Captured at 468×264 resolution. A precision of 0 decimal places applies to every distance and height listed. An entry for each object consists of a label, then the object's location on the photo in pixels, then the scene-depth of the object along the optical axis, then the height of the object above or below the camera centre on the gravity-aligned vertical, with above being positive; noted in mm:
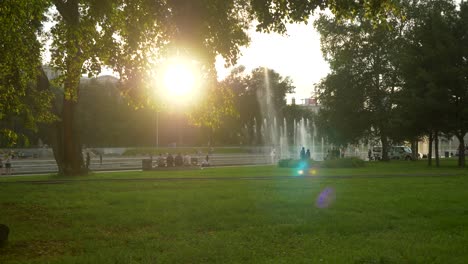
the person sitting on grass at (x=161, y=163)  38469 -1266
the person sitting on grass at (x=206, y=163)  43706 -1477
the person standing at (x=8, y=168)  35219 -1432
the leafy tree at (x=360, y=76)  50188 +6960
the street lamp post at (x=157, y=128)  89488 +3277
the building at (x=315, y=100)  57225 +5250
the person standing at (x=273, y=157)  56975 -1348
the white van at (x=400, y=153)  61906 -1073
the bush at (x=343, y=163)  36250 -1307
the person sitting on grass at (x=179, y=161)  38506 -1124
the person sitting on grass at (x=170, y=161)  38438 -1111
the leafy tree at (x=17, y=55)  13578 +3212
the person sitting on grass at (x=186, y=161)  39975 -1186
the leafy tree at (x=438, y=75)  35375 +4896
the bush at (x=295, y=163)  37438 -1324
